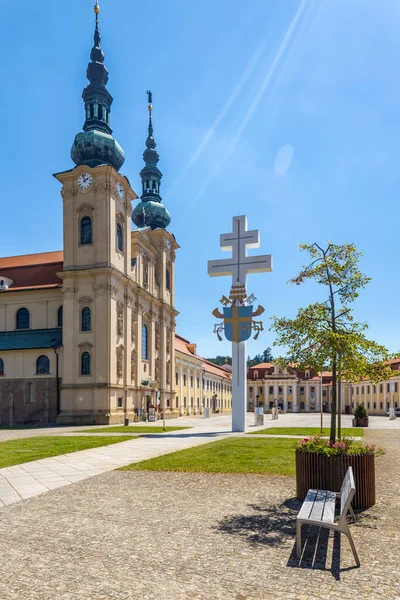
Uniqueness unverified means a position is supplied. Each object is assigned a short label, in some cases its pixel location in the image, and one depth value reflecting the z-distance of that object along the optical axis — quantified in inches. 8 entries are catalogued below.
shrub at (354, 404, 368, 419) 1445.6
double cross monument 1258.0
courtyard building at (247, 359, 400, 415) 4439.0
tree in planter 386.0
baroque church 1646.2
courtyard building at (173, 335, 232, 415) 2679.6
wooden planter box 359.6
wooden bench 249.8
